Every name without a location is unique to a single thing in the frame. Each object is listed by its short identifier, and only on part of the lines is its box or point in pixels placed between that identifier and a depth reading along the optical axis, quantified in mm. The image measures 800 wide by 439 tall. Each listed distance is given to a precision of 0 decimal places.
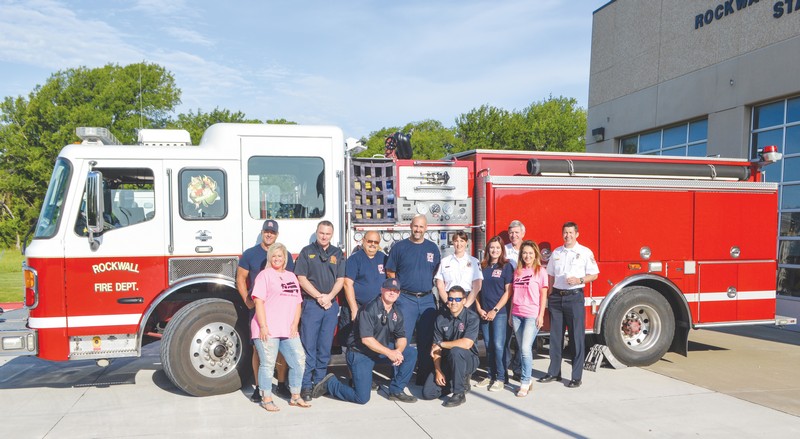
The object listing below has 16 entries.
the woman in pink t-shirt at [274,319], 5645
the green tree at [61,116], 34906
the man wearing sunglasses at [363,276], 6199
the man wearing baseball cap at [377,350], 5910
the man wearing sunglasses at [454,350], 5980
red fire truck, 5918
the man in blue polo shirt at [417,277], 6324
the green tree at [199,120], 35462
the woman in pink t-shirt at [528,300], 6352
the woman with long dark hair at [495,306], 6426
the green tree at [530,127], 42000
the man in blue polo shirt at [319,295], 5953
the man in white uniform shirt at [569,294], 6676
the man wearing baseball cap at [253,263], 5902
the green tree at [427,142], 59000
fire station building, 12328
